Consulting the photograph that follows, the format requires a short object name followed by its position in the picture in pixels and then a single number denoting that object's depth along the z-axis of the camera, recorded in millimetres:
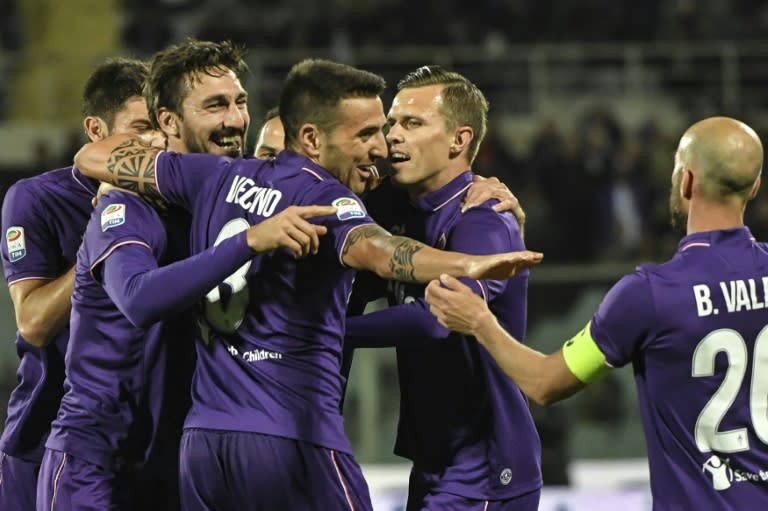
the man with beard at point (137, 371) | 8766
